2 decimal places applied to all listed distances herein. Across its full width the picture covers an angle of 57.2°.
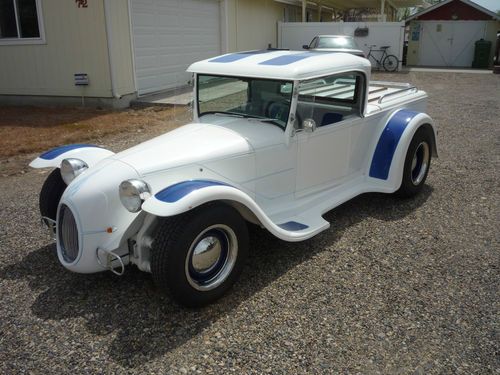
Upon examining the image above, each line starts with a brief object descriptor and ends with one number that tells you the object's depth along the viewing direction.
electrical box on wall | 10.70
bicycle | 20.86
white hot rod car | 3.14
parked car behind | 17.21
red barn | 24.17
